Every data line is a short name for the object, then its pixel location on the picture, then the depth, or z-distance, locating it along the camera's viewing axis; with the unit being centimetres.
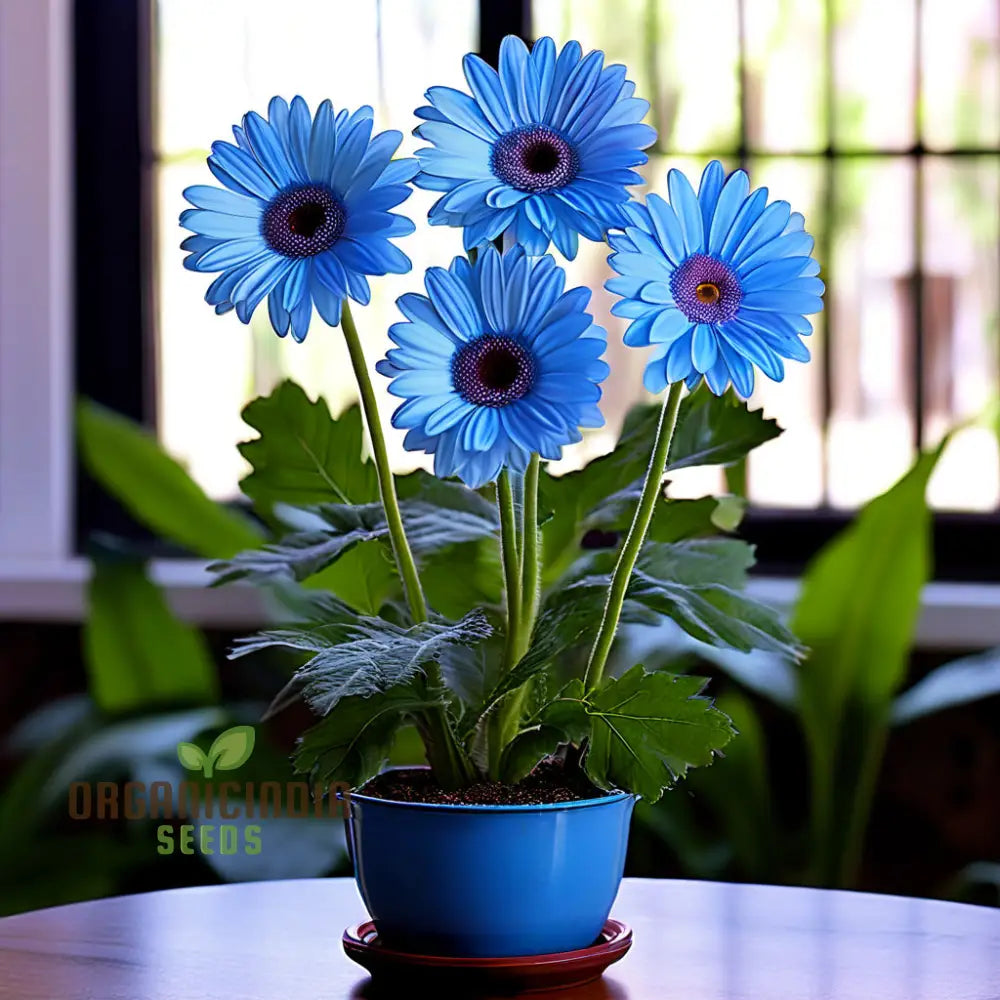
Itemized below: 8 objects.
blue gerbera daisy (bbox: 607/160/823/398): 135
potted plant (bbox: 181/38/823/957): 135
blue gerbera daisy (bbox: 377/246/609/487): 135
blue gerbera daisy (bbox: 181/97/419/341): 137
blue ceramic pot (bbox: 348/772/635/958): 137
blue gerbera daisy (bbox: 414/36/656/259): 137
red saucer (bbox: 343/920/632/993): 138
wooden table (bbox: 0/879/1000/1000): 143
